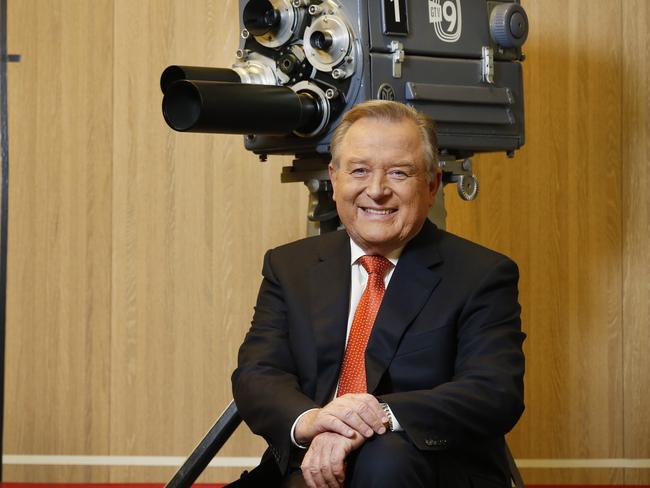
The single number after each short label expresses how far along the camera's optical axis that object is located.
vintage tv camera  3.04
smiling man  2.75
